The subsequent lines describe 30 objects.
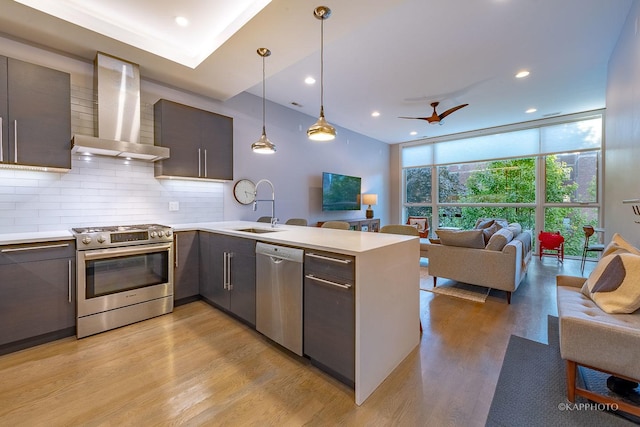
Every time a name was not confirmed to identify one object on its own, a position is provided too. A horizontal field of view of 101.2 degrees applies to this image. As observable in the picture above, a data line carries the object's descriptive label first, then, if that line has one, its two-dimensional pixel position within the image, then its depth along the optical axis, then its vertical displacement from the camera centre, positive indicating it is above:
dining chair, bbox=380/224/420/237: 2.79 -0.20
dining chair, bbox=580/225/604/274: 3.82 -0.53
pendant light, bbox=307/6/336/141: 2.15 +0.75
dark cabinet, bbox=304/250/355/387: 1.62 -0.67
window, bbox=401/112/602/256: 5.53 +0.87
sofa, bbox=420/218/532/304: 3.12 -0.59
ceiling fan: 4.45 +1.60
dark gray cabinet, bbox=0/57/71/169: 2.24 +0.89
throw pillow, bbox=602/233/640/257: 2.00 -0.29
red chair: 5.04 -0.60
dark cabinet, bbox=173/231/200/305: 3.00 -0.64
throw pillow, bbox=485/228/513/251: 3.21 -0.37
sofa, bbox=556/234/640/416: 1.38 -0.65
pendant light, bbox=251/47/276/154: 2.75 +0.72
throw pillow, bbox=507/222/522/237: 3.91 -0.27
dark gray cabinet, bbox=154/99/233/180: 3.18 +0.92
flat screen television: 5.66 +0.46
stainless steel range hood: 2.73 +1.10
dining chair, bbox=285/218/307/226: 4.03 -0.15
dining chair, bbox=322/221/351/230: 3.46 -0.17
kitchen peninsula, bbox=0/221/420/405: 1.59 -0.52
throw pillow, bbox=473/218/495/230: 4.76 -0.23
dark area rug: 1.43 -1.13
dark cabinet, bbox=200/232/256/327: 2.42 -0.63
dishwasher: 1.96 -0.65
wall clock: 4.21 +0.34
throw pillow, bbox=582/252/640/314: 1.60 -0.48
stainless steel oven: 2.37 -0.62
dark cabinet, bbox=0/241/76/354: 2.06 -0.67
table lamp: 6.73 +0.33
